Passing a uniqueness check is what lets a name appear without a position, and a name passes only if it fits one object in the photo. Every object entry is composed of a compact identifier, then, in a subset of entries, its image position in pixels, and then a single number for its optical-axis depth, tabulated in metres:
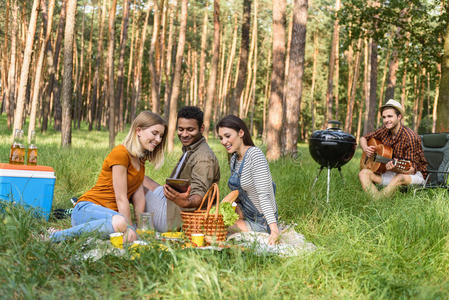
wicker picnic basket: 4.30
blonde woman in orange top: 4.38
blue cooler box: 4.93
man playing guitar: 6.58
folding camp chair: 6.93
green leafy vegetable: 4.42
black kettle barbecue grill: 6.51
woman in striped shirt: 4.69
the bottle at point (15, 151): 5.36
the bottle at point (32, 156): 5.45
